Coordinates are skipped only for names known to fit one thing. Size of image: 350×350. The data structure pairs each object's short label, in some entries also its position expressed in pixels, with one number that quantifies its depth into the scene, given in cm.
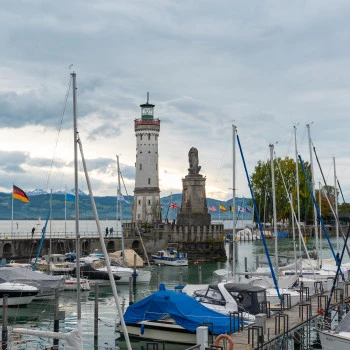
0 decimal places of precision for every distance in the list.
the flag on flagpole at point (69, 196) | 5514
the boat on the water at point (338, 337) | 2253
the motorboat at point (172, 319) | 2667
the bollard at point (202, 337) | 2148
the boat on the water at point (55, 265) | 5259
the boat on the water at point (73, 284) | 4731
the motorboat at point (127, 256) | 6381
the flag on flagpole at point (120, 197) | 6075
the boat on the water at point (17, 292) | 3859
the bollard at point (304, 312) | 2937
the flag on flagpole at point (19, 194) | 5688
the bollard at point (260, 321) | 2483
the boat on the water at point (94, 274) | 5133
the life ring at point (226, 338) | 2198
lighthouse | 8844
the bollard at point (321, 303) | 3095
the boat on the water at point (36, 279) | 4050
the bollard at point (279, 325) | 2628
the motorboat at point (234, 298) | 2897
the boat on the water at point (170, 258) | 7188
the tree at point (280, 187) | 13825
